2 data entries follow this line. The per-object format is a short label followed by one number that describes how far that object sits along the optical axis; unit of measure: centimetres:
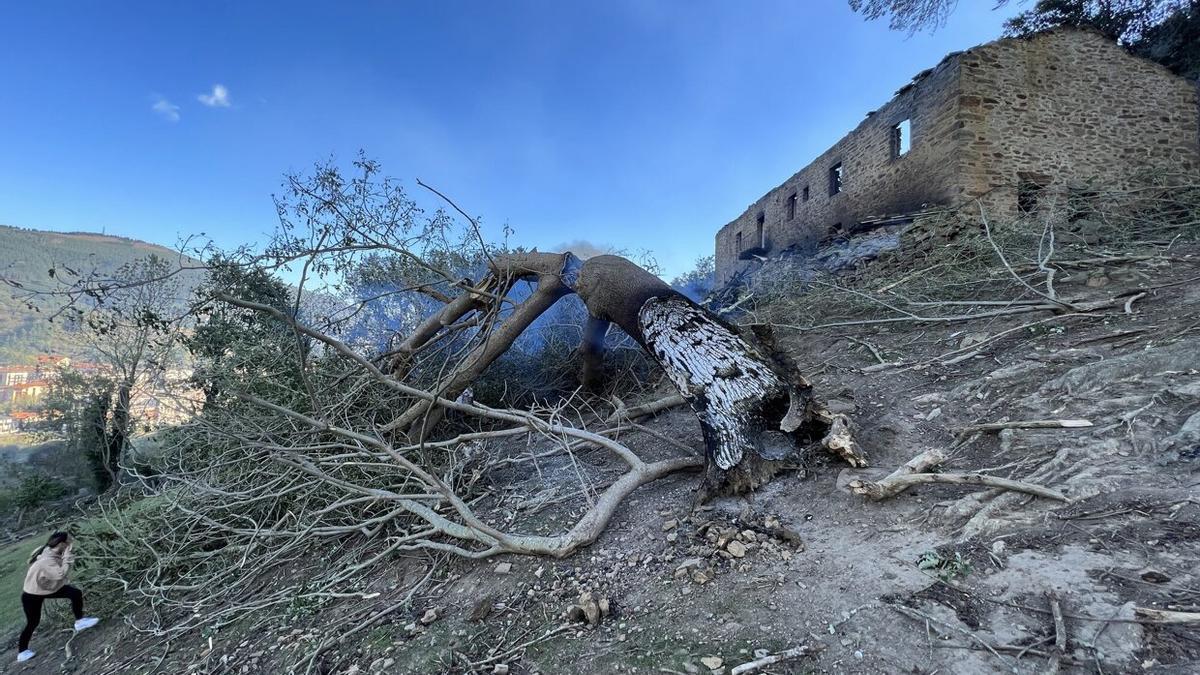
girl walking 421
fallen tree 278
